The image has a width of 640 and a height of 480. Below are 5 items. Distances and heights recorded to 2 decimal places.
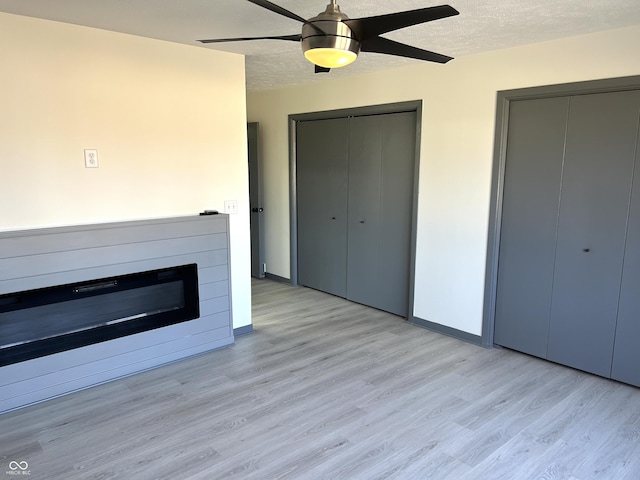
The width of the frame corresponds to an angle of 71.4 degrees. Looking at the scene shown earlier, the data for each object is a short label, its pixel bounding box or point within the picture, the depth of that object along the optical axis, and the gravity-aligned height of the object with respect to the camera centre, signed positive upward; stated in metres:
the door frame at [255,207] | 5.59 -0.45
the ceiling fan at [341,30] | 1.68 +0.57
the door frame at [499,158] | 2.96 +0.13
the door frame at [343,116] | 3.99 +0.12
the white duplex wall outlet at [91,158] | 2.92 +0.08
